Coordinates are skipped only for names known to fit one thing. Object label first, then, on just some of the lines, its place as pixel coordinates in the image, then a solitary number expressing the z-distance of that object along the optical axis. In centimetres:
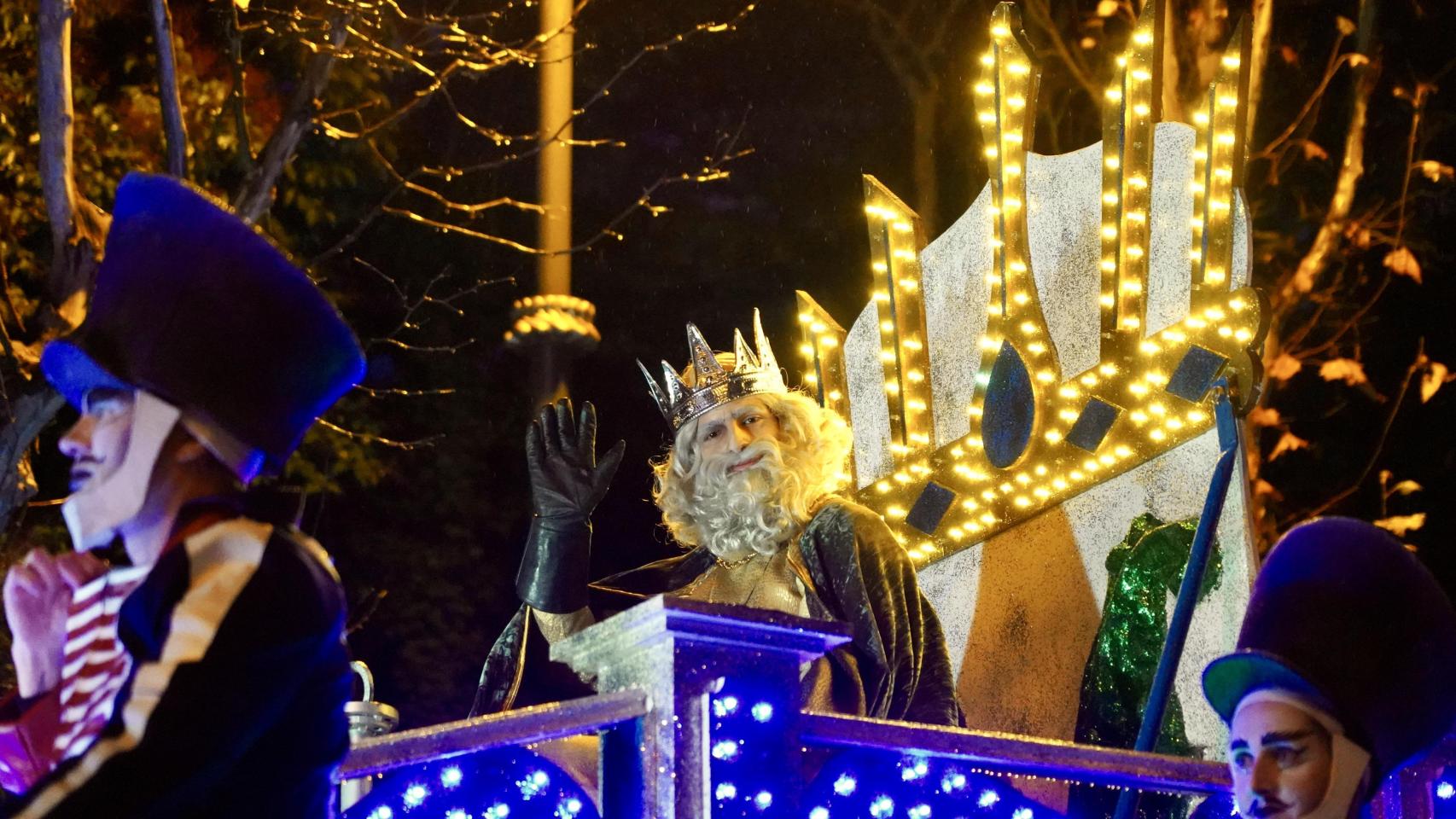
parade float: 373
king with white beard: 523
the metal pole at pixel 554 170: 904
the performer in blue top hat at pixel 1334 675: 365
